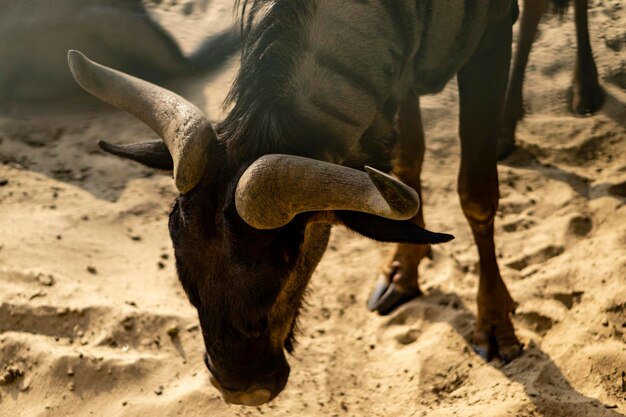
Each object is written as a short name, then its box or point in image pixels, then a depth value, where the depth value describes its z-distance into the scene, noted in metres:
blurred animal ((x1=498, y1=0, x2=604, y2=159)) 6.38
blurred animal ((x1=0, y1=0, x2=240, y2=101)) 7.62
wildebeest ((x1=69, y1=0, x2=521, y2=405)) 2.92
